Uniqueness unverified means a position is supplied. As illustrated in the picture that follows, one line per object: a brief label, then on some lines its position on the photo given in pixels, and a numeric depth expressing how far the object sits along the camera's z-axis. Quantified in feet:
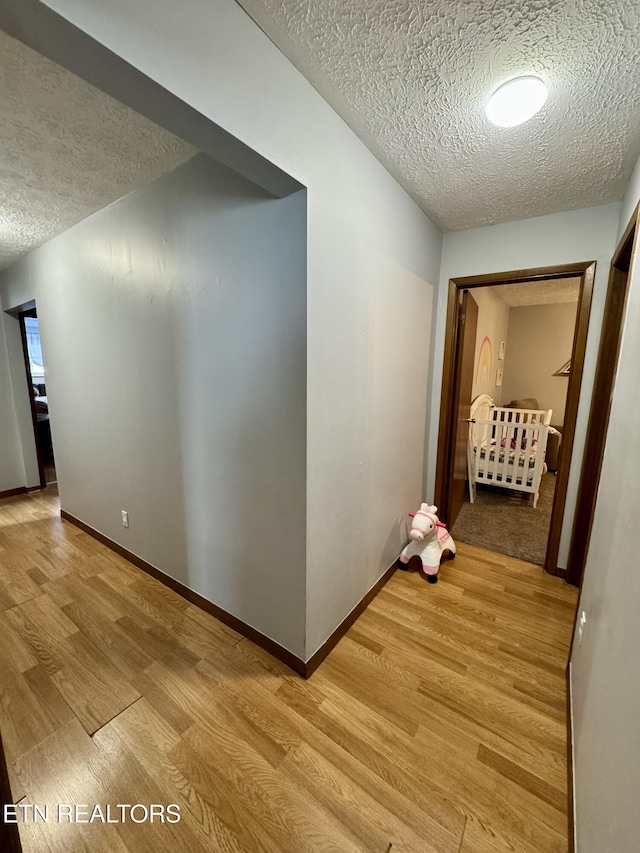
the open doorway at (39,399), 11.74
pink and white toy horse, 7.14
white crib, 10.82
